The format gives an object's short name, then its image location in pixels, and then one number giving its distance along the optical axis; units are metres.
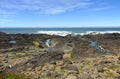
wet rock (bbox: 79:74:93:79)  3.41
